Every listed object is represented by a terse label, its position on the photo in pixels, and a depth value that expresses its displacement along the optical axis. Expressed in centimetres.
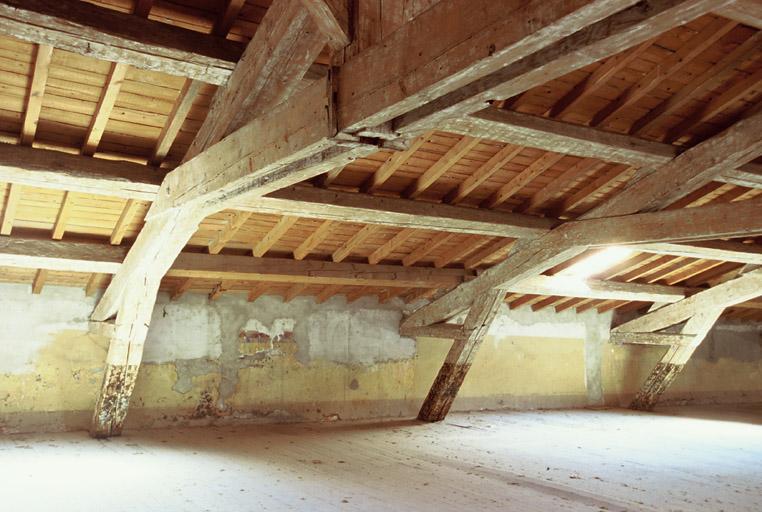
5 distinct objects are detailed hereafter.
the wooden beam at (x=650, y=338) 956
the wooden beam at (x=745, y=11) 356
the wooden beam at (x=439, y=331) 793
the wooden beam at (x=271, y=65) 315
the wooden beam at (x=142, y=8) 341
